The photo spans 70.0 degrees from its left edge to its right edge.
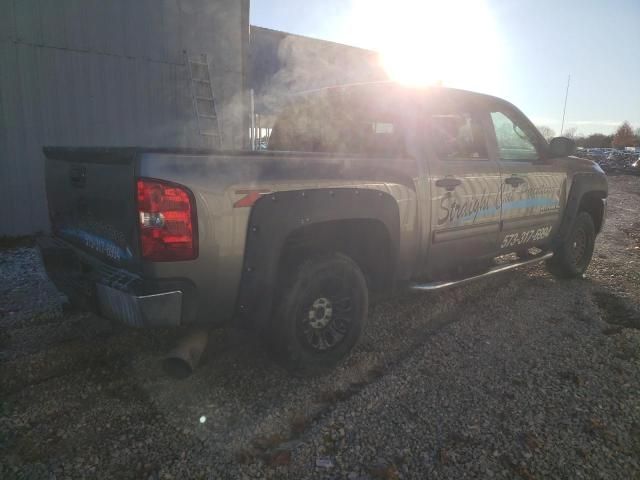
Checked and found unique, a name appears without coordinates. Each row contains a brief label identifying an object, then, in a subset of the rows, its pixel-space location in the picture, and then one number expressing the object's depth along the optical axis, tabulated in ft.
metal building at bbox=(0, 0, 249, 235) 20.97
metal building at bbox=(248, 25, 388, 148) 45.52
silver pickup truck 7.14
